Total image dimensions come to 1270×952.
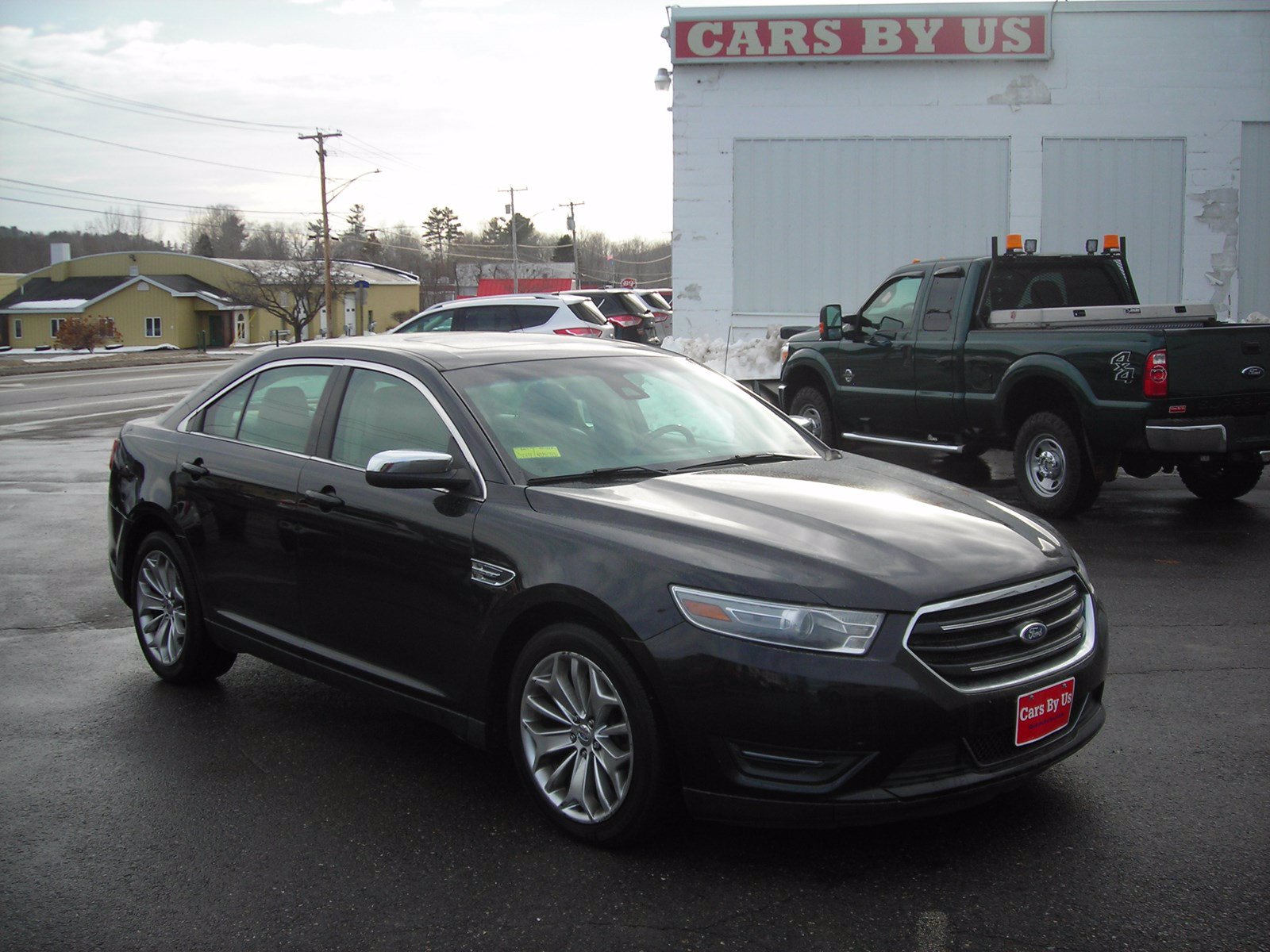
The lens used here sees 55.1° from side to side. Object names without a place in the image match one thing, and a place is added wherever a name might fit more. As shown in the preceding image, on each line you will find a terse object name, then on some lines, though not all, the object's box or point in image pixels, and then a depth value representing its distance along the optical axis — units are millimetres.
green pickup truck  8500
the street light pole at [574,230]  92375
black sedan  3404
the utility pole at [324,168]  66938
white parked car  19484
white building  19031
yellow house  86750
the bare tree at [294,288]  75750
